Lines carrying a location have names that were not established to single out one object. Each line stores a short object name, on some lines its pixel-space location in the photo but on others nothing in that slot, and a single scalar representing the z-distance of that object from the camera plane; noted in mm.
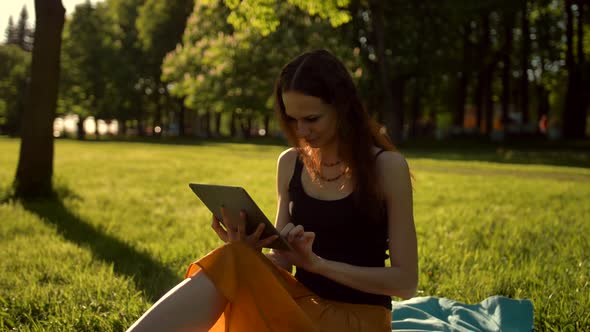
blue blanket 3709
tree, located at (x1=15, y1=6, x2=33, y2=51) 86375
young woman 2279
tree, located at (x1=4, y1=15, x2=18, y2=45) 87312
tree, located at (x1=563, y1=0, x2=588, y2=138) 29906
